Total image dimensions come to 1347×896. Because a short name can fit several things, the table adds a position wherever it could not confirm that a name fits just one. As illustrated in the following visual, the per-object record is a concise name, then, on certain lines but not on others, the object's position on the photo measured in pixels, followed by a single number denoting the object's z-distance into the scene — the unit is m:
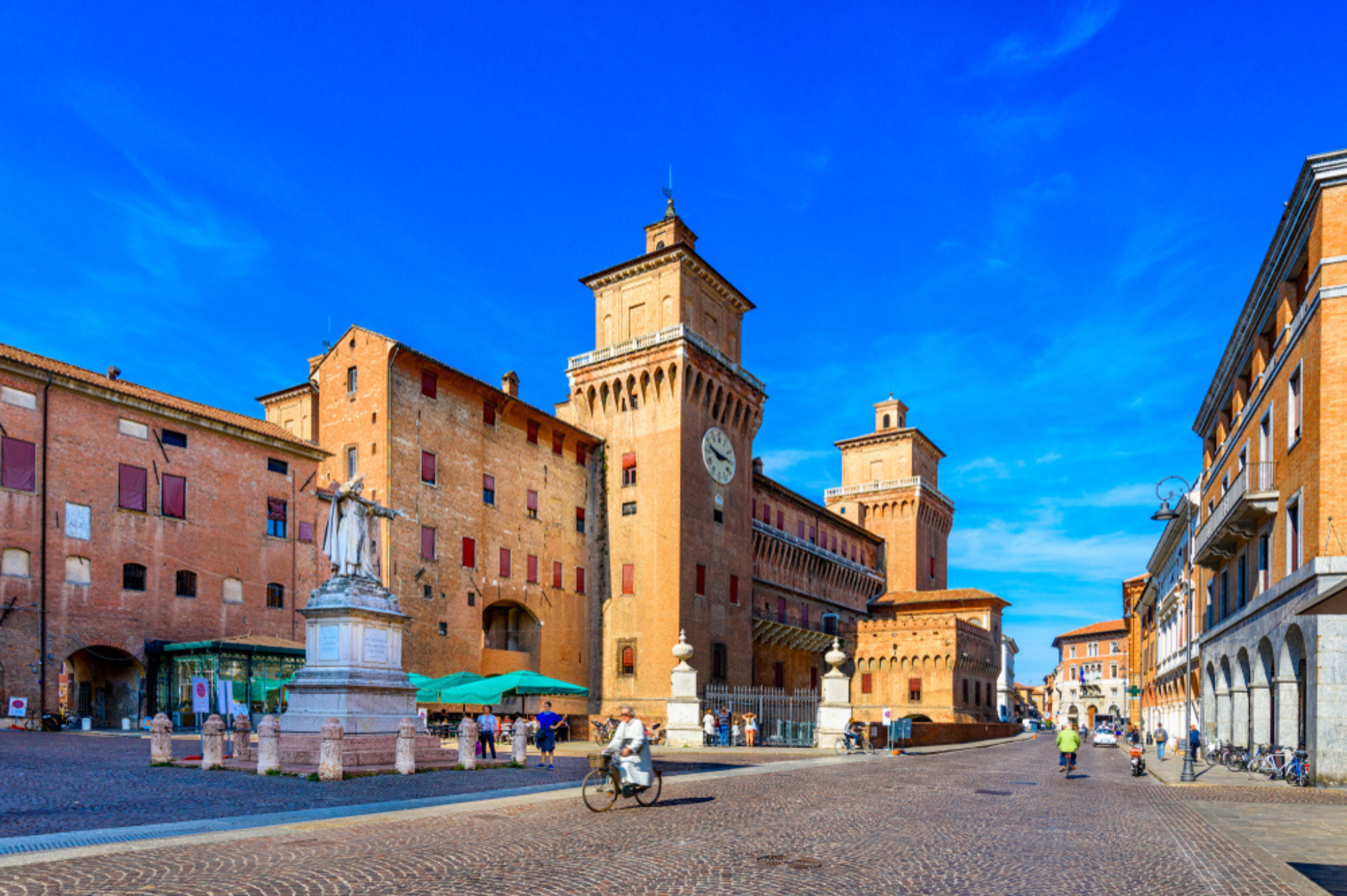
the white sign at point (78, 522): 32.84
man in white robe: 14.38
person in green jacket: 23.59
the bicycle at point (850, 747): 33.34
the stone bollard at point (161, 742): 19.75
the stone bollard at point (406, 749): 18.89
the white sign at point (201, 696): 23.05
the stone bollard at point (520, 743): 22.36
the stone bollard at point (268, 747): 18.12
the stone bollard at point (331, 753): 17.19
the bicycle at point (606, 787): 14.27
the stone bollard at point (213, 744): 18.64
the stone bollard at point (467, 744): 20.62
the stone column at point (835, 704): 34.06
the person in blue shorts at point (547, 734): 22.52
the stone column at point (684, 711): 32.50
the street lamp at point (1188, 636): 24.78
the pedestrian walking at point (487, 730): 25.33
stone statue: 20.61
